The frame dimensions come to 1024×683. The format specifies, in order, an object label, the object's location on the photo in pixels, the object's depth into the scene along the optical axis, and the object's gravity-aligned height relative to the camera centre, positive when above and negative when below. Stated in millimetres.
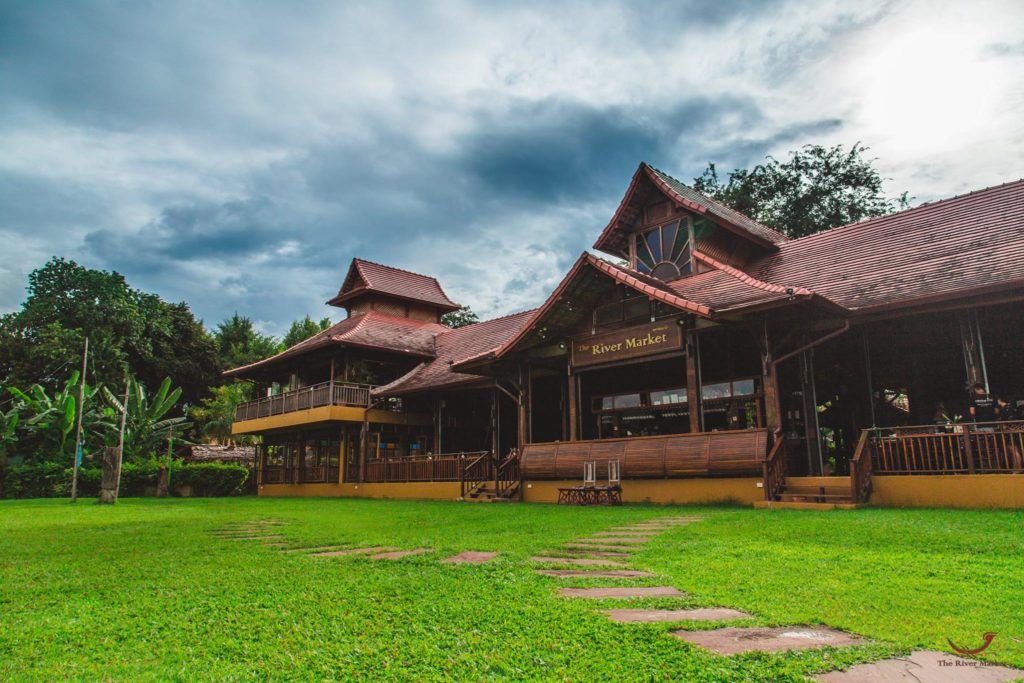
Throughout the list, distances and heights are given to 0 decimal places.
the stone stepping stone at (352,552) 6719 -856
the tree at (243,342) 50219 +8989
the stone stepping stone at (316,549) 7188 -857
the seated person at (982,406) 11508 +761
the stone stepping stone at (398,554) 6432 -850
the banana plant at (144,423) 27109 +1688
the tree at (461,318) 48531 +9865
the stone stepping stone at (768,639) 3371 -893
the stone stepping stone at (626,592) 4566 -870
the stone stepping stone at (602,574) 5363 -871
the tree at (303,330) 52188 +9851
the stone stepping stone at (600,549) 6829 -868
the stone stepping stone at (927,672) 2920 -908
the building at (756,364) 11992 +2178
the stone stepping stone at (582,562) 5914 -867
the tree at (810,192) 30641 +11650
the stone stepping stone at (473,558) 6148 -855
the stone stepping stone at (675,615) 3936 -881
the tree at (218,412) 41844 +3089
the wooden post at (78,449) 18562 +513
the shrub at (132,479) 24266 -419
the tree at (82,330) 34969 +7203
